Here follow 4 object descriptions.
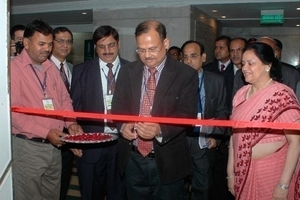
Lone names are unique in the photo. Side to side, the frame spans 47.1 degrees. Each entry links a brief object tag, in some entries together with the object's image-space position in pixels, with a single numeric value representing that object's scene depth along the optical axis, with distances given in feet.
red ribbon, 6.57
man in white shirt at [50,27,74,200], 10.94
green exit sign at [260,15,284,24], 29.37
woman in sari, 7.16
